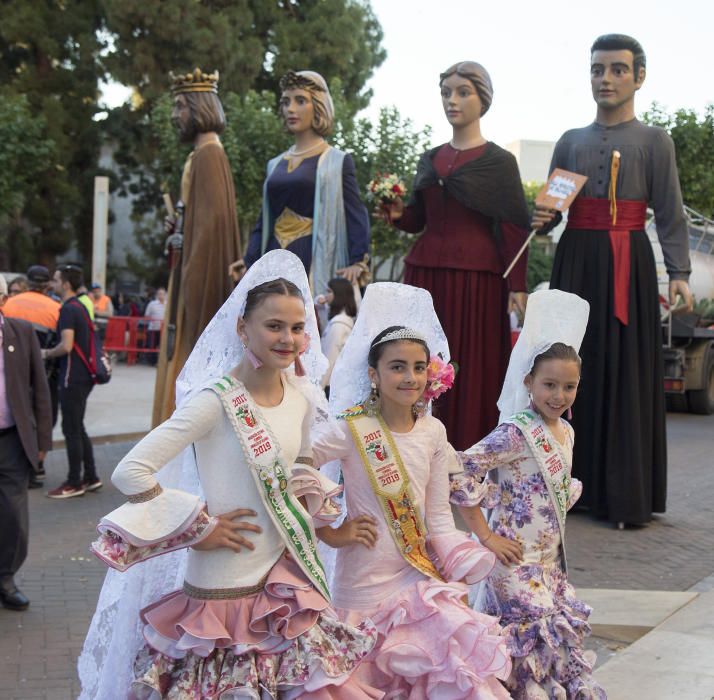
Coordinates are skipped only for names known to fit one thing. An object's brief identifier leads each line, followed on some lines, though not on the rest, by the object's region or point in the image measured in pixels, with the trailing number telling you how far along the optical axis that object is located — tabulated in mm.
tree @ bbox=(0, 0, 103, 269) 28547
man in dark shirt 8039
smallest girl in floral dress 3799
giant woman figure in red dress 6672
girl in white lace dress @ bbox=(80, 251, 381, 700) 3168
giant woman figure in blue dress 7082
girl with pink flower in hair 3422
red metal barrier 21562
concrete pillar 18922
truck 14188
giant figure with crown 7492
